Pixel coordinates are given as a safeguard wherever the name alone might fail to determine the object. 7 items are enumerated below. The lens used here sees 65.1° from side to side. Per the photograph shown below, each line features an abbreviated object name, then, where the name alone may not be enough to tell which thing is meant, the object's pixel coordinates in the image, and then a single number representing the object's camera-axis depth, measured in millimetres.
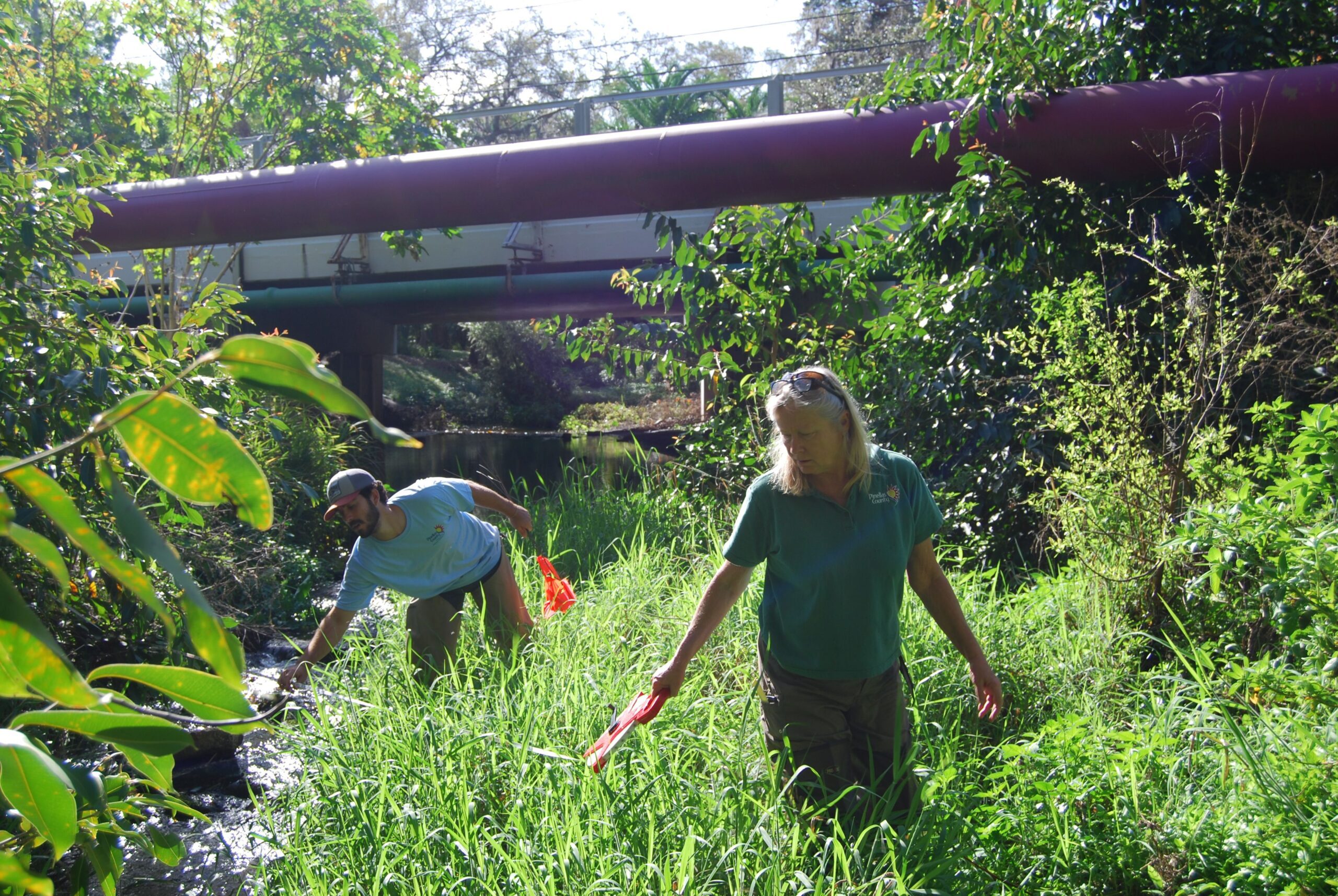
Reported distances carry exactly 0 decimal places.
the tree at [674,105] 24156
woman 3039
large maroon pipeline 5695
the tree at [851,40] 29156
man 4719
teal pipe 16672
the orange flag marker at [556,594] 5258
